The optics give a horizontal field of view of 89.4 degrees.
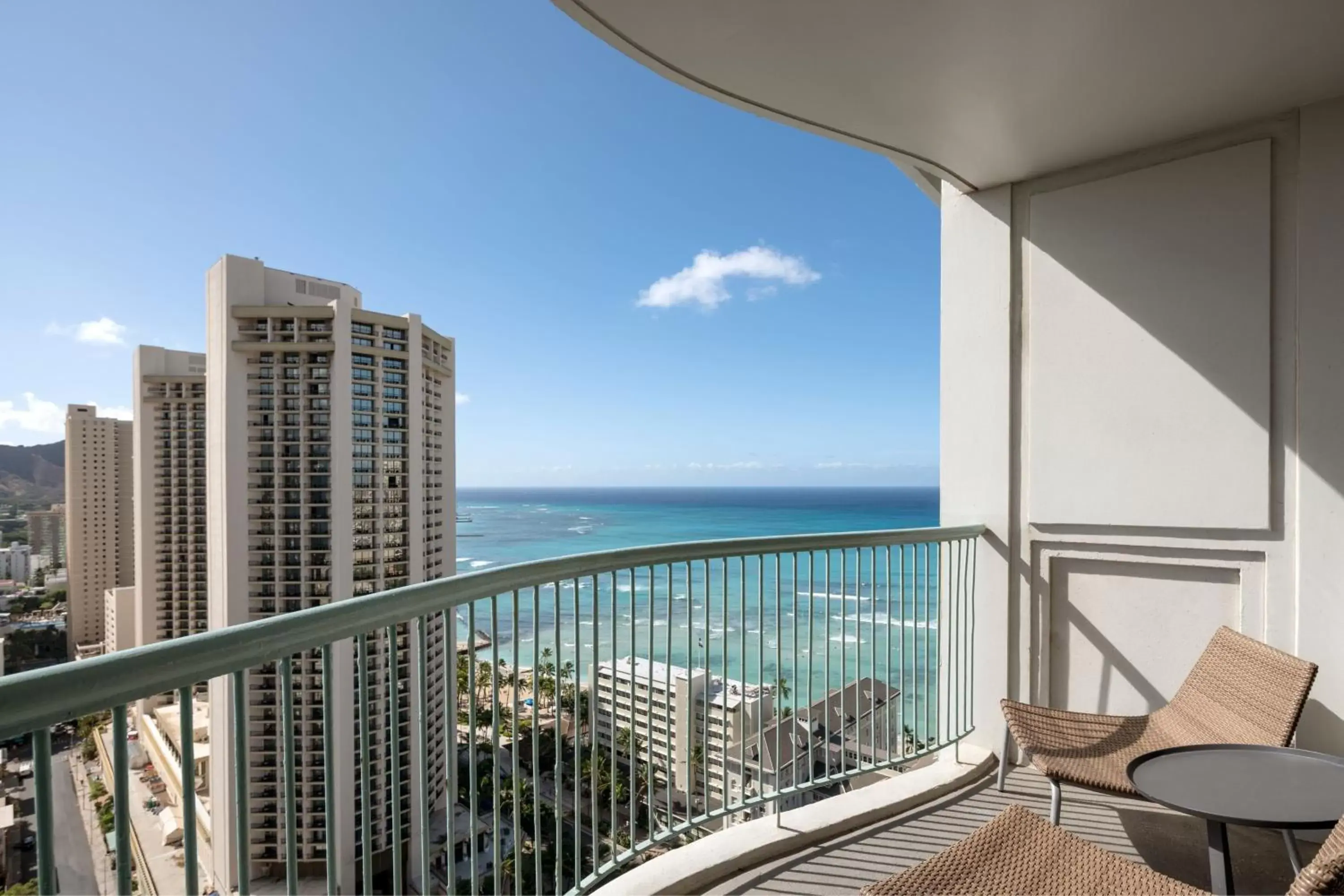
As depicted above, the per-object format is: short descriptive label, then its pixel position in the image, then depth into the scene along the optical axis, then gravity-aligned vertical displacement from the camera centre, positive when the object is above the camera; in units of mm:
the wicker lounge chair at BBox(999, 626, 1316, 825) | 2236 -991
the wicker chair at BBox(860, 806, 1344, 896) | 1491 -966
